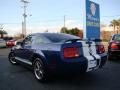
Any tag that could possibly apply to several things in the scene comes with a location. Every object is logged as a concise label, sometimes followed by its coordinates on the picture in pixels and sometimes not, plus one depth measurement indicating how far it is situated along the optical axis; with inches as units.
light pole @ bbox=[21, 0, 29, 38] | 918.3
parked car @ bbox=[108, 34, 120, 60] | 196.5
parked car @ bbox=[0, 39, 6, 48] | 494.3
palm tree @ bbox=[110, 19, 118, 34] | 1493.8
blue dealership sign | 286.4
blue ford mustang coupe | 110.3
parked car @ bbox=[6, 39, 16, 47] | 560.6
